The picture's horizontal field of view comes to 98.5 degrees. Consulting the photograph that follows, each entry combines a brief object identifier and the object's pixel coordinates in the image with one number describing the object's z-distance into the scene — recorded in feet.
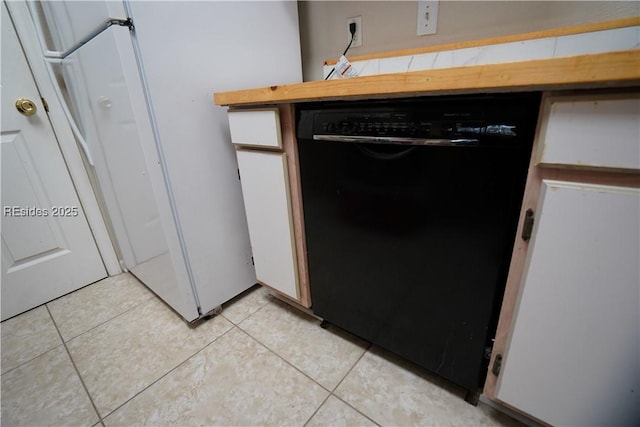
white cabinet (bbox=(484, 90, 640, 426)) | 1.39
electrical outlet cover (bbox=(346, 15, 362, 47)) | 3.74
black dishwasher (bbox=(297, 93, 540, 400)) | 1.75
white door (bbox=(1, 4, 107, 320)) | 3.79
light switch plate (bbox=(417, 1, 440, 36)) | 3.19
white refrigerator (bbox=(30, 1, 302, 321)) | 2.76
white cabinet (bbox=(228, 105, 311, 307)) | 2.76
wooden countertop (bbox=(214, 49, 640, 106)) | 1.22
